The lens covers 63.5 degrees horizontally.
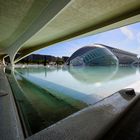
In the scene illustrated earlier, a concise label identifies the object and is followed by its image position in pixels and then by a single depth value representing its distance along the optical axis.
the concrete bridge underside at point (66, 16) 5.08
